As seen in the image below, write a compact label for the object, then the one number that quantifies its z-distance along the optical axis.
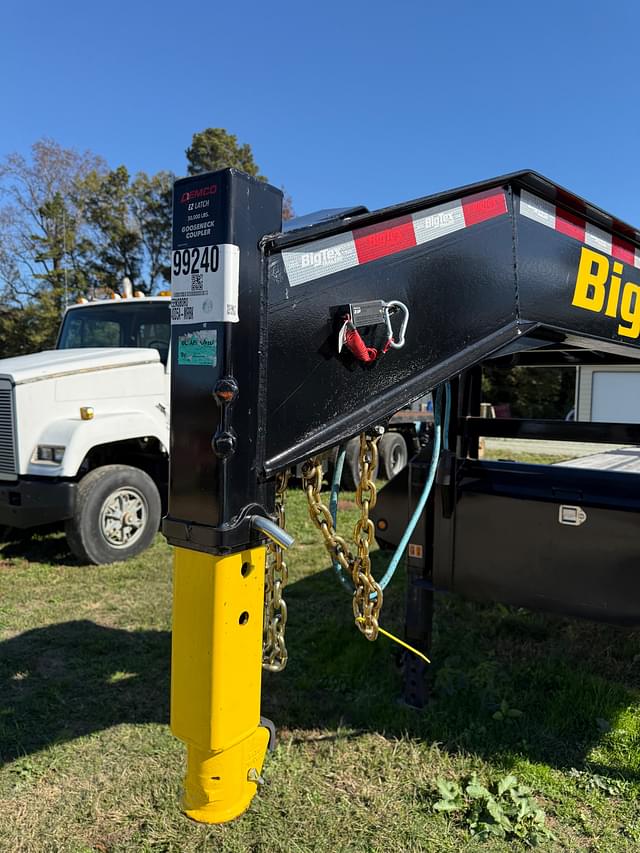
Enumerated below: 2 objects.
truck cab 5.02
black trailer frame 1.34
